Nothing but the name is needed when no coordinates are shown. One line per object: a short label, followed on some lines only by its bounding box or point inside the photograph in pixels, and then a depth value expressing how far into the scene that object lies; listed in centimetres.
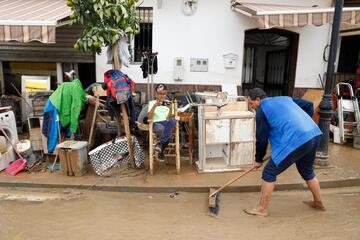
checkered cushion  521
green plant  479
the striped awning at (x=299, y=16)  654
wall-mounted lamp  770
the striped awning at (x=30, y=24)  573
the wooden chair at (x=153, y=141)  509
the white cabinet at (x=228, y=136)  521
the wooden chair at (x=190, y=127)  559
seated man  520
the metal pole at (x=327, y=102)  511
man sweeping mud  361
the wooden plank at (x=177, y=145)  516
